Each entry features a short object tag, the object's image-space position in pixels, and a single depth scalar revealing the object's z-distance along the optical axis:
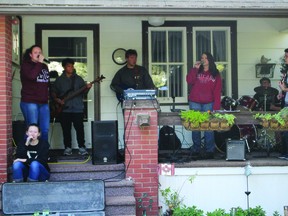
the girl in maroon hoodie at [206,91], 6.89
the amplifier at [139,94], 6.11
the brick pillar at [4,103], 5.96
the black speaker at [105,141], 6.41
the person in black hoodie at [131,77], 7.83
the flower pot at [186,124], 6.19
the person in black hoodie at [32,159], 5.63
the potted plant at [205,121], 6.18
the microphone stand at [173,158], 6.41
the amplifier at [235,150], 6.41
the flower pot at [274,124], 6.22
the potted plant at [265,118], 6.23
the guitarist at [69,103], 7.35
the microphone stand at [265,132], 7.63
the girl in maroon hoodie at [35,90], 6.25
